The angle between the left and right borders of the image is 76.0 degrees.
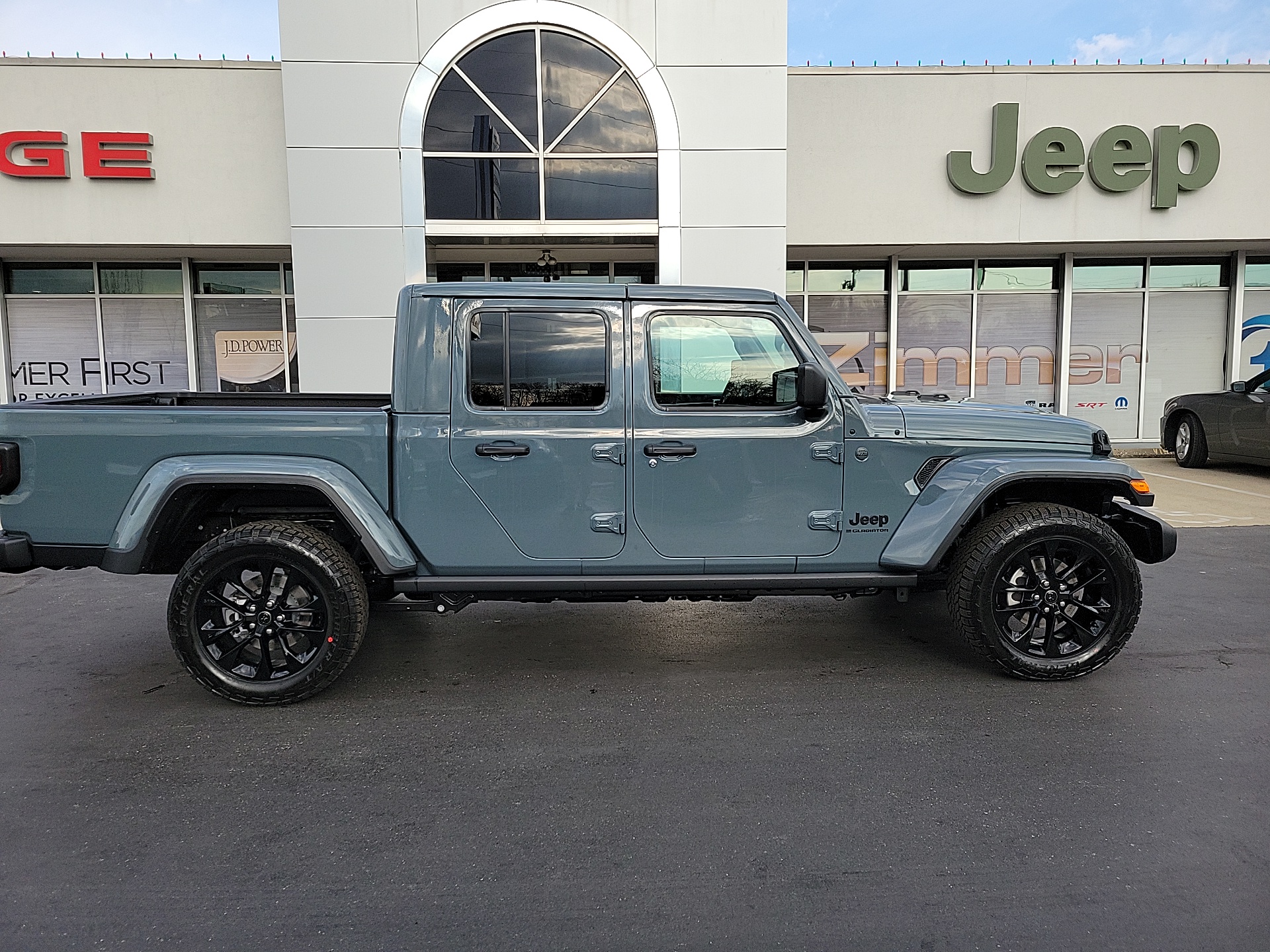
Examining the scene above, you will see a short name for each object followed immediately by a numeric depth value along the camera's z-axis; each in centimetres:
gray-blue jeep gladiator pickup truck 384
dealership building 1039
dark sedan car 1089
